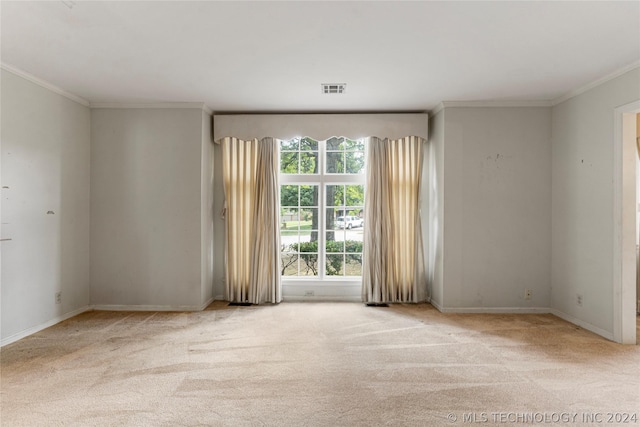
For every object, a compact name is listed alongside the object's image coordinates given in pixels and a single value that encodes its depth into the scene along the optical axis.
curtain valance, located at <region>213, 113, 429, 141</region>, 4.90
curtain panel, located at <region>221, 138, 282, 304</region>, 4.97
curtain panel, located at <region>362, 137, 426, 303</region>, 4.95
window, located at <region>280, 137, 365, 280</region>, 5.26
